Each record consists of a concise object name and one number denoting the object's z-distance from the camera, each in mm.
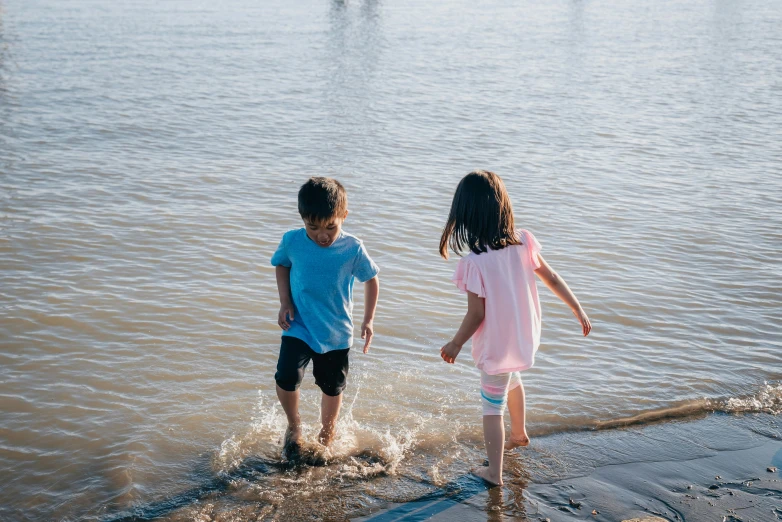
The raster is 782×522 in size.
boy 4043
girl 3932
